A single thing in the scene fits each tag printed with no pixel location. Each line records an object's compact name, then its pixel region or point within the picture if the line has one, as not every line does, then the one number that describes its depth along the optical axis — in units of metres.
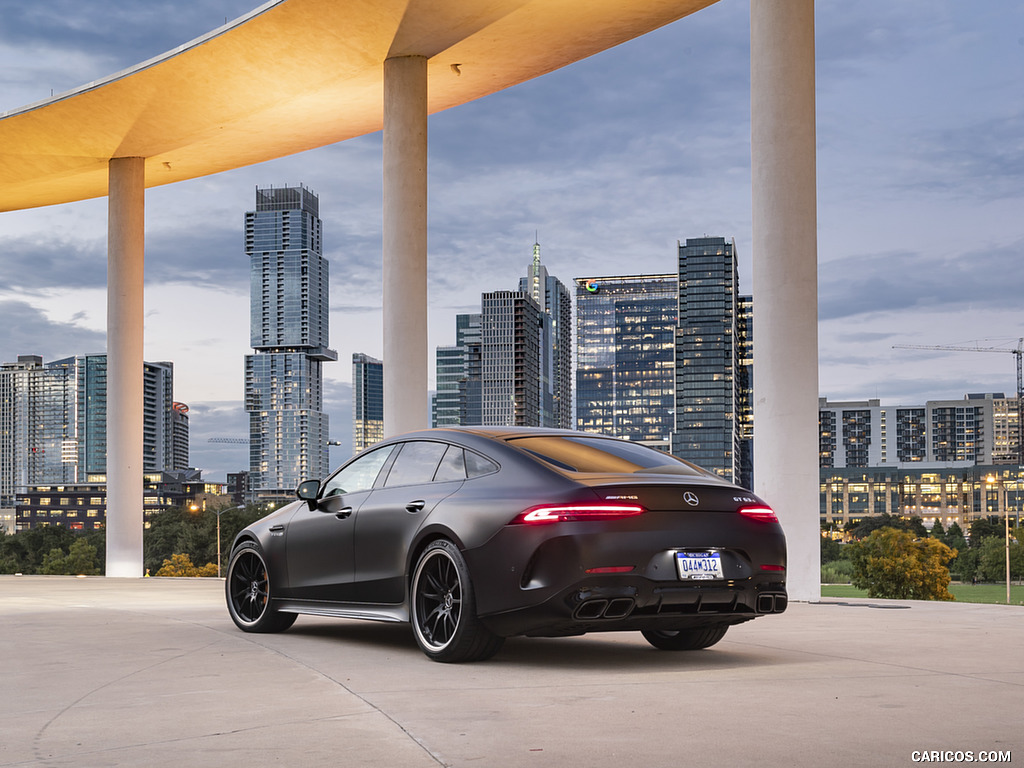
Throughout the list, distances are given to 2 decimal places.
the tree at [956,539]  144.88
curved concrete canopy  17.52
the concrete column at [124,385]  23.70
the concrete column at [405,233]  18.95
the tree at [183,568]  77.41
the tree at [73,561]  80.00
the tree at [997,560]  120.81
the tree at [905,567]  70.81
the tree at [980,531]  146.96
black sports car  6.13
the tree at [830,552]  130.00
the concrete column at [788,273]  12.66
